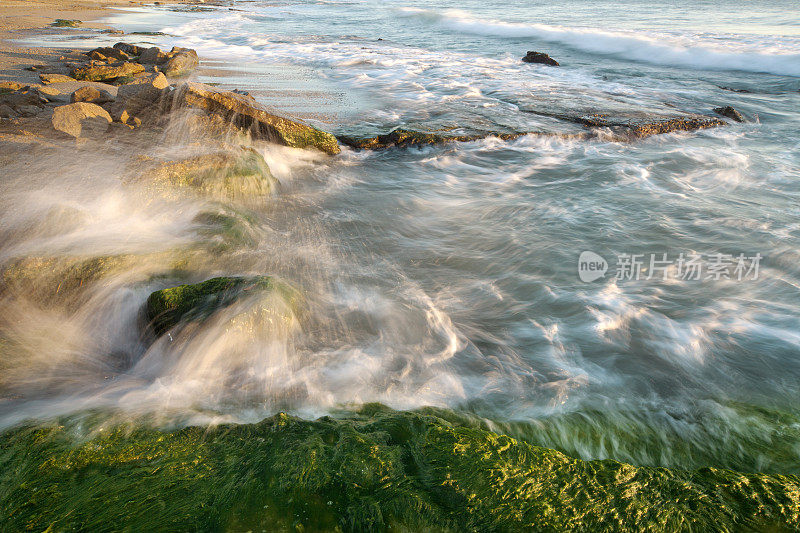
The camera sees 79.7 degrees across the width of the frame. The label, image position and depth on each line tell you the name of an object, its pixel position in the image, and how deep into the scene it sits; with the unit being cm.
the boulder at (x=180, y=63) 1082
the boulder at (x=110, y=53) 1129
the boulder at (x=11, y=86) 732
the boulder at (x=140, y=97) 623
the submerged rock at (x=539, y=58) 1461
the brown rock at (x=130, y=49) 1231
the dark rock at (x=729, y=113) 909
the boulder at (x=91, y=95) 639
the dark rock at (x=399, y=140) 719
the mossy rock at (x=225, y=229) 431
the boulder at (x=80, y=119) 544
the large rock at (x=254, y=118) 623
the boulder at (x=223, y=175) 486
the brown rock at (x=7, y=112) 587
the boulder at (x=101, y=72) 887
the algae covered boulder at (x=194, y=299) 309
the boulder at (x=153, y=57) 1121
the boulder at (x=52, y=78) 813
